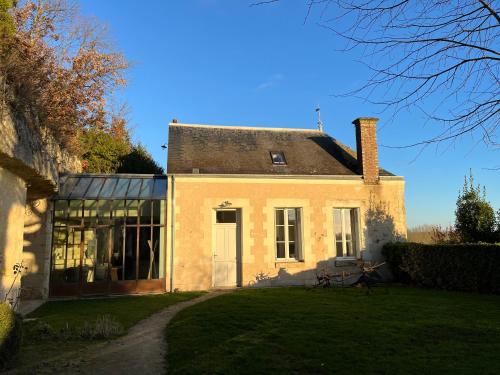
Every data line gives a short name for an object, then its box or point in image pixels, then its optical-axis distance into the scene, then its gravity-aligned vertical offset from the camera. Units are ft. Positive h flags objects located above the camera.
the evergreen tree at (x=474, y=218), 41.27 +2.30
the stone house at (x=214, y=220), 34.68 +2.27
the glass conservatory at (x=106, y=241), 34.30 +0.44
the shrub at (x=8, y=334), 13.99 -3.17
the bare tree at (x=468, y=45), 8.74 +4.65
